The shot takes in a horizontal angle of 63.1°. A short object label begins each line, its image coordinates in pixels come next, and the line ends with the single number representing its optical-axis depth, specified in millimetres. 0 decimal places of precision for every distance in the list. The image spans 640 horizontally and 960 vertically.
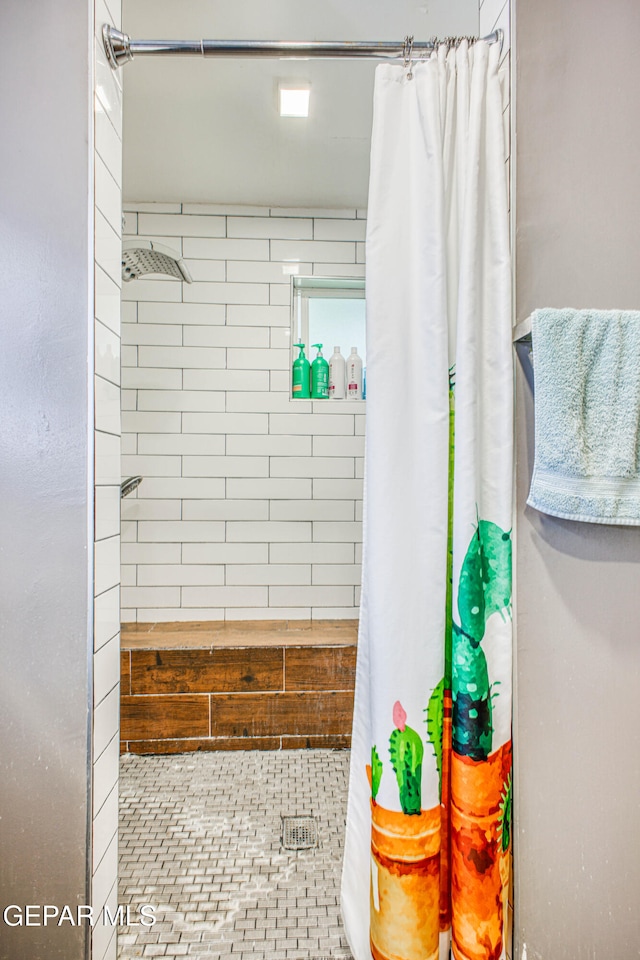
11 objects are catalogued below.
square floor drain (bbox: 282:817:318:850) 1572
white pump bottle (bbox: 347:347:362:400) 2562
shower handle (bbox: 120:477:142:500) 1894
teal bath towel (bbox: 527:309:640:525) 923
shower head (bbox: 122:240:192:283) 1751
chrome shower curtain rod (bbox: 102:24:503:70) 1069
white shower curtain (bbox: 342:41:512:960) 1003
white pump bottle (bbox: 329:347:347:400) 2568
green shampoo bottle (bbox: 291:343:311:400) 2572
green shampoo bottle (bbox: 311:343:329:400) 2570
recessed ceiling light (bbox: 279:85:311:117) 1767
